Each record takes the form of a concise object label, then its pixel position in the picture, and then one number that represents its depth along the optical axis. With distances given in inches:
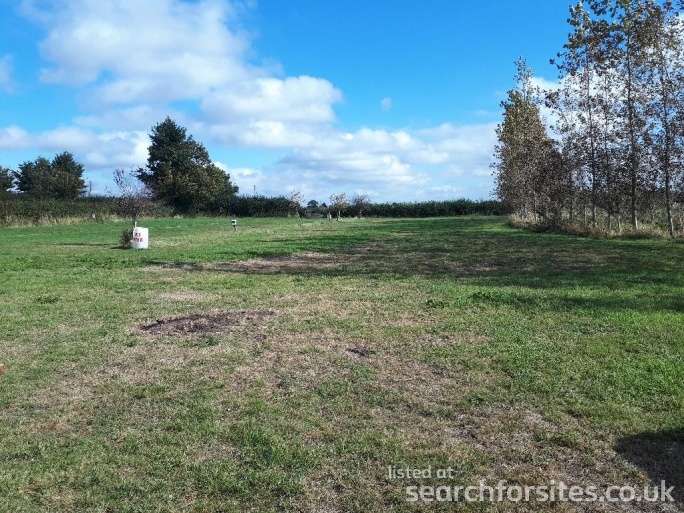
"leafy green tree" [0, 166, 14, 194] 2832.2
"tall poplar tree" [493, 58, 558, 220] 1052.5
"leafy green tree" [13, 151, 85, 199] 2541.8
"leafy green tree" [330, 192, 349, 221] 2645.2
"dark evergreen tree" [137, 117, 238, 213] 2529.5
